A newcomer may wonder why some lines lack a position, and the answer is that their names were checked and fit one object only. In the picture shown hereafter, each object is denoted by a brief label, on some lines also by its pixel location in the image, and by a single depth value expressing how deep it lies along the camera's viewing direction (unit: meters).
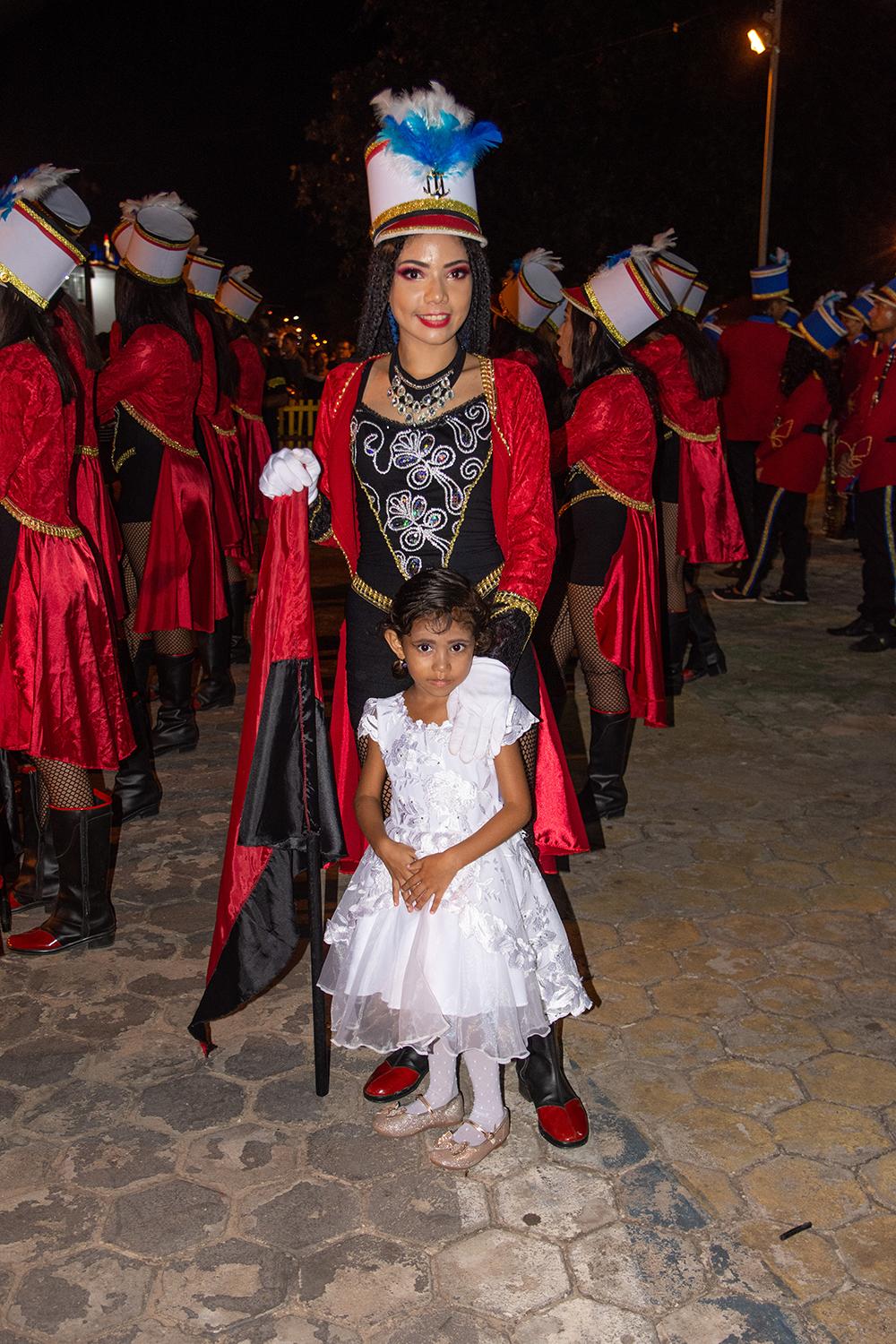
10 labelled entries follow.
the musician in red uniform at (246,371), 7.76
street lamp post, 15.30
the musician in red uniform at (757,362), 8.67
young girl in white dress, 2.65
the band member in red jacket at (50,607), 3.47
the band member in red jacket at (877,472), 7.60
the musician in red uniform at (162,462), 5.11
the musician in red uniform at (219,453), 6.27
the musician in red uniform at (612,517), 4.57
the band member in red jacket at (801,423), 8.57
